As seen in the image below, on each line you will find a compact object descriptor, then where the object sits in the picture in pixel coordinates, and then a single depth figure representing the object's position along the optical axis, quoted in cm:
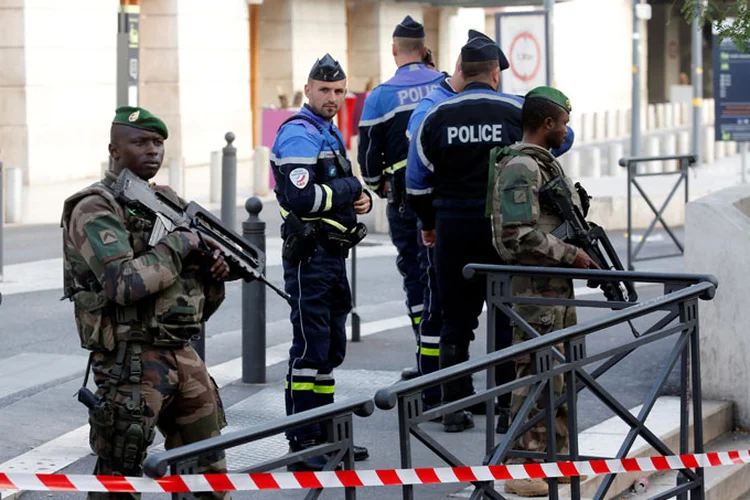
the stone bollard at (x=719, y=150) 3244
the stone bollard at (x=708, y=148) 3123
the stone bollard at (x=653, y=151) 2880
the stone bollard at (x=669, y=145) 3184
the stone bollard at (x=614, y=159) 2820
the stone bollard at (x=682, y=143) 3225
